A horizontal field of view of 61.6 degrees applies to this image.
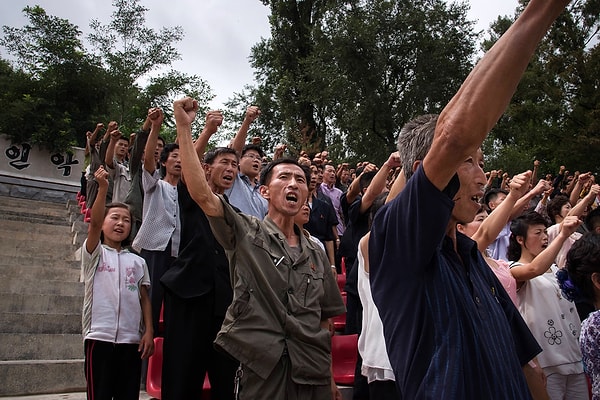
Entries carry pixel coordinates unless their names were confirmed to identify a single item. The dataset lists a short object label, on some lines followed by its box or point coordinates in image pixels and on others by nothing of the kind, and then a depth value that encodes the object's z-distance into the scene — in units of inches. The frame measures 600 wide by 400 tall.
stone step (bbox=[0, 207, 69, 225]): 340.5
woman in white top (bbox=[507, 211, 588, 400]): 129.6
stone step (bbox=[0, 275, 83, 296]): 203.2
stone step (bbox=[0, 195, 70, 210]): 399.9
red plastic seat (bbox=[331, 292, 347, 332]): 203.3
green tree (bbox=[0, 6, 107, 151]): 444.5
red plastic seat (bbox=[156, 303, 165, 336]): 160.3
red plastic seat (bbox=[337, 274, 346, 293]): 227.7
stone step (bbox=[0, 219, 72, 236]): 308.2
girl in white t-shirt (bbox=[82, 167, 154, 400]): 118.8
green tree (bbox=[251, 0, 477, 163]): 729.6
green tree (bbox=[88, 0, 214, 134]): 562.6
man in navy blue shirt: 47.9
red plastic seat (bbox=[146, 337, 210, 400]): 140.6
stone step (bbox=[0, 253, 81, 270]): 237.6
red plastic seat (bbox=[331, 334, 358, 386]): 159.8
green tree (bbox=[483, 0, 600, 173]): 674.8
